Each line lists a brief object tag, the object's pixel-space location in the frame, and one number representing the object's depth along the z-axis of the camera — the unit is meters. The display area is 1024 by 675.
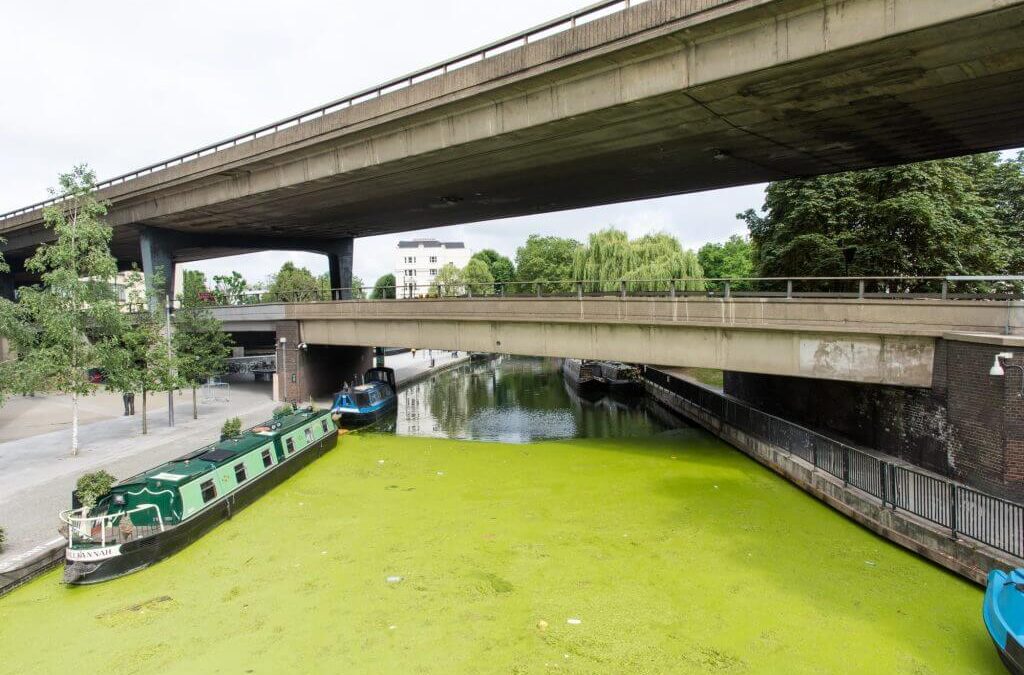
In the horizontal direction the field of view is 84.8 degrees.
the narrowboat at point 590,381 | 31.62
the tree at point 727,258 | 60.97
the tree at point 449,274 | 84.05
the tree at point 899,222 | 23.27
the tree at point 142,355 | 17.44
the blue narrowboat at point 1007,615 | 6.41
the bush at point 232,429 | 16.02
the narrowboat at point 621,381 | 31.23
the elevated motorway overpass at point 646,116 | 11.32
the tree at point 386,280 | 114.21
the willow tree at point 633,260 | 33.97
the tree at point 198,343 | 21.78
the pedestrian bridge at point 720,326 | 12.79
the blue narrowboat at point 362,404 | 22.22
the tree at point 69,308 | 15.97
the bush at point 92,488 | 10.06
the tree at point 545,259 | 65.38
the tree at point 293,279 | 77.38
